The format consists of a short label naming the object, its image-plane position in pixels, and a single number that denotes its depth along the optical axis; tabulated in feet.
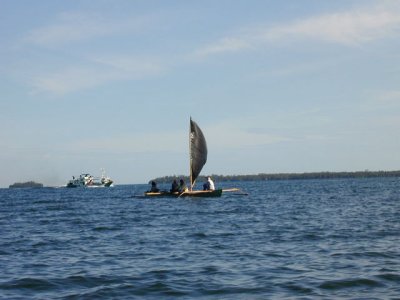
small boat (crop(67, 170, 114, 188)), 644.69
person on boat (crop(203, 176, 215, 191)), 188.24
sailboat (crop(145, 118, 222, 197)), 200.85
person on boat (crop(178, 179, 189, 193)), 190.29
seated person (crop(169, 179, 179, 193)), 194.73
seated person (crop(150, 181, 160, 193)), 207.27
